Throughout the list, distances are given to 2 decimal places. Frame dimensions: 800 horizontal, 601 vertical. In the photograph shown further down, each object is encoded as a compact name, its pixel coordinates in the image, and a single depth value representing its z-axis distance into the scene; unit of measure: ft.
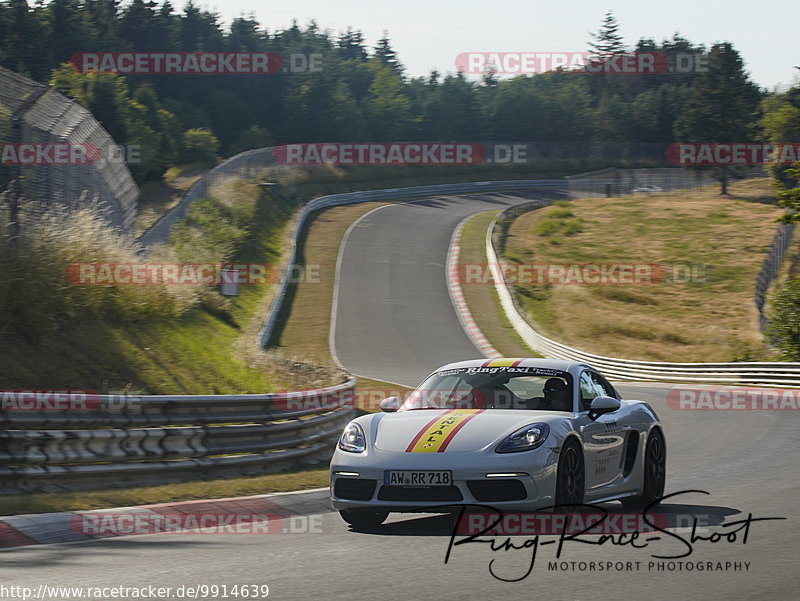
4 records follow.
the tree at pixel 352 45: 562.25
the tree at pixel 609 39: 555.69
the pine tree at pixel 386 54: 528.22
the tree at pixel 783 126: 294.17
